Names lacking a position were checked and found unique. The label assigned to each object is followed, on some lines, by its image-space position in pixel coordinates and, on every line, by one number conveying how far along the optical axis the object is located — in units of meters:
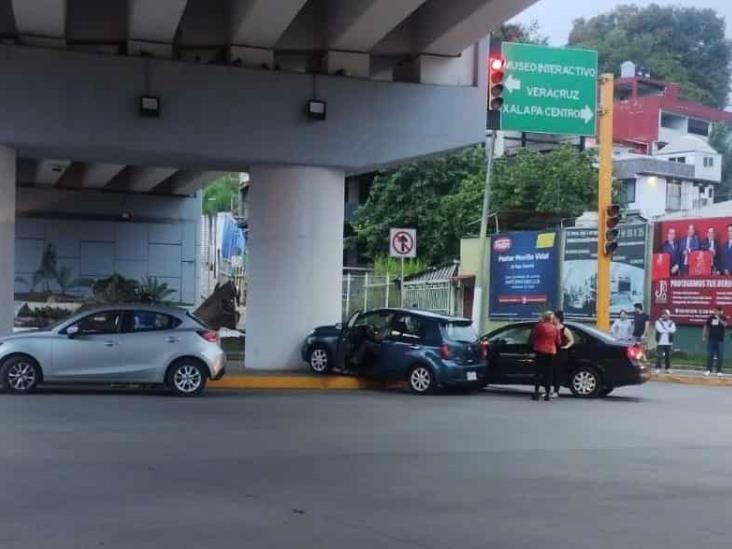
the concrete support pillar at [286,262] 21.62
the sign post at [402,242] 22.95
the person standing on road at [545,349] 19.14
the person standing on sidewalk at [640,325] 28.56
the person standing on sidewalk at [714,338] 26.48
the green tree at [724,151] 71.44
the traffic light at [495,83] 20.48
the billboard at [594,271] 32.72
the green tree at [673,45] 91.62
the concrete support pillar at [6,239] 19.84
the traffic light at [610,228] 23.31
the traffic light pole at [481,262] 28.25
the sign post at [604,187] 23.16
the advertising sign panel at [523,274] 35.09
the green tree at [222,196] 76.44
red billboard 30.53
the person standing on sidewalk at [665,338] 27.78
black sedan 19.66
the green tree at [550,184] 43.94
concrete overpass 19.36
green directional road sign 21.69
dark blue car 19.27
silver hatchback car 17.27
